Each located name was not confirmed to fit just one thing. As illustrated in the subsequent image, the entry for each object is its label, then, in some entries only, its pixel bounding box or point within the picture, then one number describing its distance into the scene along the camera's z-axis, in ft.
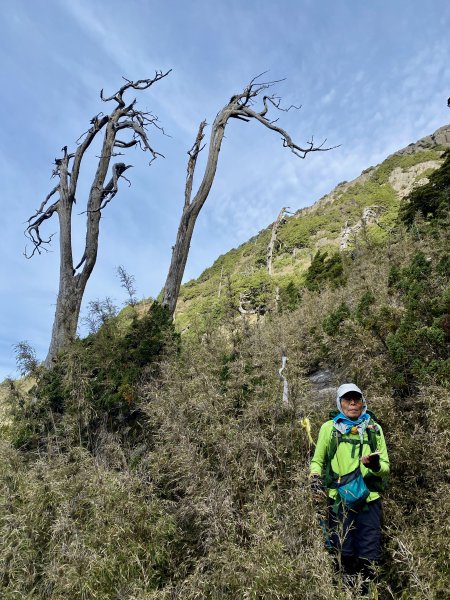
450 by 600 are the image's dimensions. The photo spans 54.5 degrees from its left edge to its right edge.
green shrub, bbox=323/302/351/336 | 18.42
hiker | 9.71
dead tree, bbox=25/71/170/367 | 27.48
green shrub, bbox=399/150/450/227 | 42.11
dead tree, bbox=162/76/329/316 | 27.84
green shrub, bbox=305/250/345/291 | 38.40
